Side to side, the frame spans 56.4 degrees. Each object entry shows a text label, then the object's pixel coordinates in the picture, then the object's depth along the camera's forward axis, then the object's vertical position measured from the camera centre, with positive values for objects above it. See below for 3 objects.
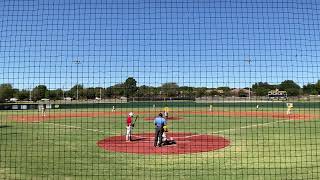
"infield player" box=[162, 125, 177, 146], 11.13 -1.72
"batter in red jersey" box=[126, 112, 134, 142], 11.90 -1.23
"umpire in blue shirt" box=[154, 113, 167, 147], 10.62 -1.17
